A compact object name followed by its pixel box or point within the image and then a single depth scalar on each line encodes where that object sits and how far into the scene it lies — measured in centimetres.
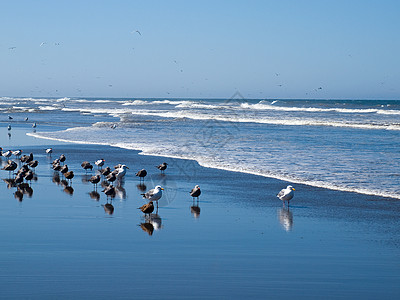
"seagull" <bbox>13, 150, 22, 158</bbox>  2199
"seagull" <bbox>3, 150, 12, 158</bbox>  2173
